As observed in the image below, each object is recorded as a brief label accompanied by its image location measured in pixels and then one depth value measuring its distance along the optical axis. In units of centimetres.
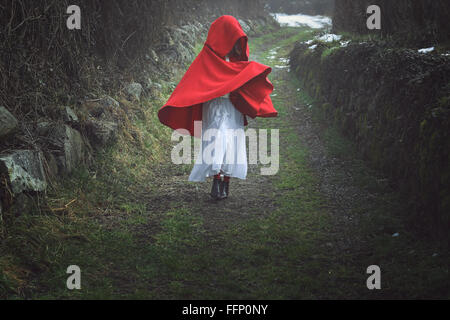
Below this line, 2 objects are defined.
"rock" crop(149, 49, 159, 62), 1005
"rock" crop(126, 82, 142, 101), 805
